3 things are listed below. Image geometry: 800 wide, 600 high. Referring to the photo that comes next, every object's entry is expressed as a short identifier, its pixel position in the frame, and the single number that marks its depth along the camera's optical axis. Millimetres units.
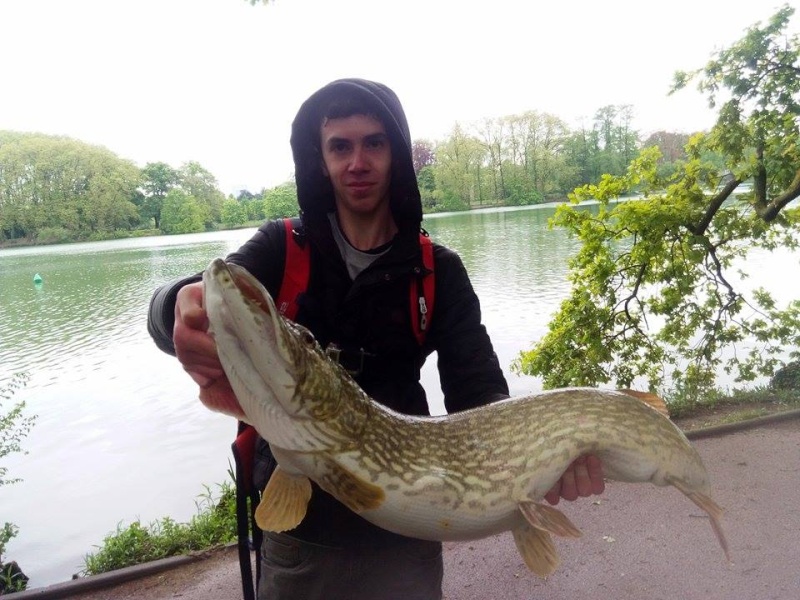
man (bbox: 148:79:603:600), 1644
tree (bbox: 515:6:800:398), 4785
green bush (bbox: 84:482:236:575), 3484
